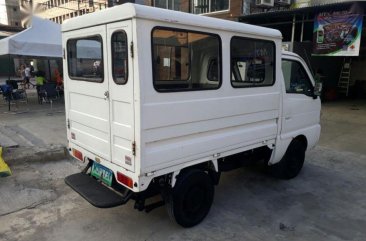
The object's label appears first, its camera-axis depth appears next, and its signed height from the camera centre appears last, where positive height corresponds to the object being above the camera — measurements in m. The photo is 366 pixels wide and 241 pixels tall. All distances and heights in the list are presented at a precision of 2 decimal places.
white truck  2.90 -0.37
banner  10.19 +1.18
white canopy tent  10.59 +0.86
